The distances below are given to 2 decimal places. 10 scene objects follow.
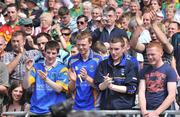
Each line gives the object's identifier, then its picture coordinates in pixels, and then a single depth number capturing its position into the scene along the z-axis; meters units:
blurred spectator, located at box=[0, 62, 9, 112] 9.29
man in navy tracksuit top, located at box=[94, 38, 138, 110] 8.42
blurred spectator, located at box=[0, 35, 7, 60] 10.04
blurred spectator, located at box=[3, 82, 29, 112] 9.53
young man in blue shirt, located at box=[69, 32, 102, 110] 8.73
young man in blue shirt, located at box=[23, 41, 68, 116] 8.74
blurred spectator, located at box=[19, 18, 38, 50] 10.89
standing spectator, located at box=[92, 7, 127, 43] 10.88
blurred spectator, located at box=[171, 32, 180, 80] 10.72
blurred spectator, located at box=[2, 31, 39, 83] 9.94
